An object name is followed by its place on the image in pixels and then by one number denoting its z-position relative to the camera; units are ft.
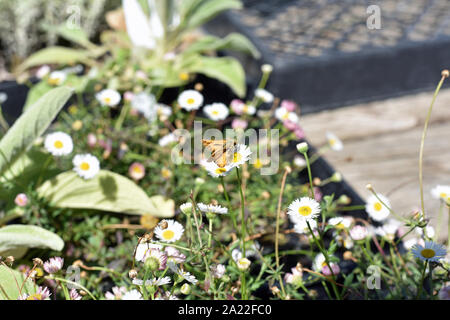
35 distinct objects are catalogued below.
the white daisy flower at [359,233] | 2.27
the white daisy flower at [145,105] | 3.80
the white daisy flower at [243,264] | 1.81
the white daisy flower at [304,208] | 1.76
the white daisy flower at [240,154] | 1.78
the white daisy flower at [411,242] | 2.55
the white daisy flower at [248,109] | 3.63
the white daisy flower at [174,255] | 1.91
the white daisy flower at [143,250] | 1.78
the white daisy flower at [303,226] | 2.04
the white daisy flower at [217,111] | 3.25
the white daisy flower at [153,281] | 1.71
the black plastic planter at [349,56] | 5.10
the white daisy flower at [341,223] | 2.03
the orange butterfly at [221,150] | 1.85
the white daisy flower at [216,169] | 1.73
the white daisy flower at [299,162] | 3.40
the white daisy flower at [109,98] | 3.34
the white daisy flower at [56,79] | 3.82
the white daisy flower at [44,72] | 3.89
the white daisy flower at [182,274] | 1.72
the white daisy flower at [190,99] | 3.19
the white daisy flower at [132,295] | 1.98
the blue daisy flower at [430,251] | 1.83
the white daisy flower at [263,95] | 3.83
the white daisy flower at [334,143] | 3.75
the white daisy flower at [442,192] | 2.44
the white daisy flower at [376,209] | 2.52
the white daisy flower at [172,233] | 1.99
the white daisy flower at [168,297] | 1.84
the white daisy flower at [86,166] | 2.67
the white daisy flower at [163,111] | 3.62
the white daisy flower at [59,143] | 2.69
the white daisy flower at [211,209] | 1.86
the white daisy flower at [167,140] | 3.37
